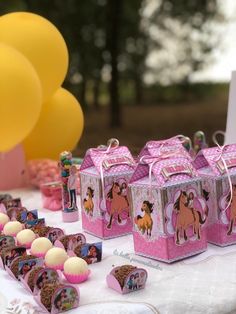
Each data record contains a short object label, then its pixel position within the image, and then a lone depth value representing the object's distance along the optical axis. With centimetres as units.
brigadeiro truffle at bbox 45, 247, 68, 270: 111
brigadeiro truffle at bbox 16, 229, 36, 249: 128
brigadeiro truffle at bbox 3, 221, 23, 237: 137
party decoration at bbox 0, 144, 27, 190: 216
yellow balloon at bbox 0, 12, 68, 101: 212
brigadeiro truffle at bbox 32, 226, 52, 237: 131
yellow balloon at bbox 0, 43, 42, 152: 185
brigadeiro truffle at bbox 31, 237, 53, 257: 119
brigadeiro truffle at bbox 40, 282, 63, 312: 94
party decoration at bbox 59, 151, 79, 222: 156
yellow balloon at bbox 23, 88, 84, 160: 234
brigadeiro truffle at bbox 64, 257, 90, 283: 107
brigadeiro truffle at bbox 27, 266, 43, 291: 102
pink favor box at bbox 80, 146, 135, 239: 133
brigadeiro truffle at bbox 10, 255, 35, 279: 110
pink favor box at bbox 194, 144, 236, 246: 124
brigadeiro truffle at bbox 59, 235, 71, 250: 122
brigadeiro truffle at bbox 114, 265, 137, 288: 100
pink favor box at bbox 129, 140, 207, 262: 113
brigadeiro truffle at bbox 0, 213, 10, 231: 145
